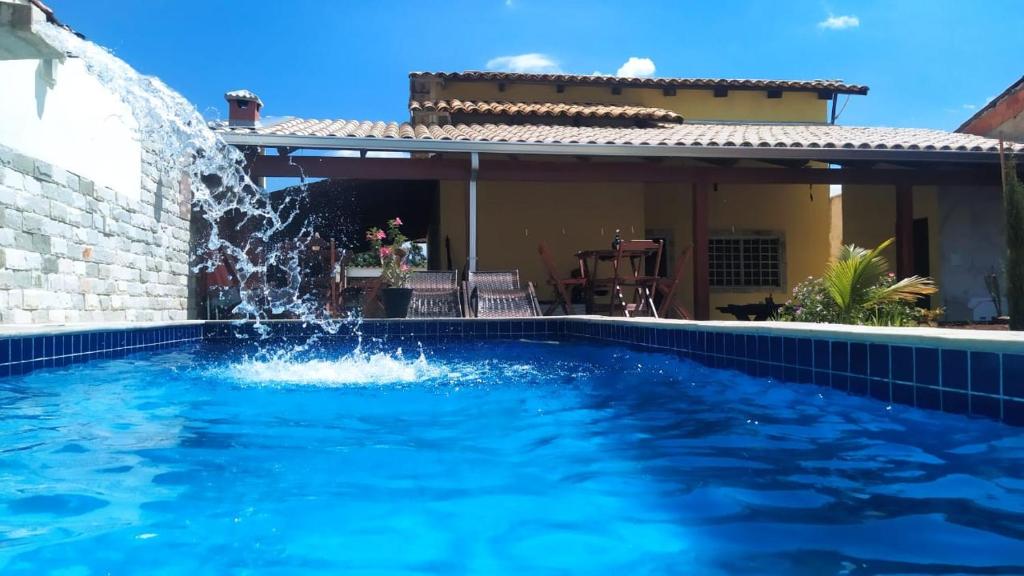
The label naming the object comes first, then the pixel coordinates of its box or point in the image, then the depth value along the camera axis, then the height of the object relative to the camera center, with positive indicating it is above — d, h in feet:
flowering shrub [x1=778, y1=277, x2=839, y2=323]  20.59 -0.38
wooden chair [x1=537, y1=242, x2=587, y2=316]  30.71 +0.39
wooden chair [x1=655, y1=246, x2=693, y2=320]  29.71 +0.09
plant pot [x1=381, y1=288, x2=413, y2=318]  28.58 -0.23
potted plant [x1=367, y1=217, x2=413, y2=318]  28.63 +0.78
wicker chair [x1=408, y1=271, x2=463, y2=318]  28.22 -0.04
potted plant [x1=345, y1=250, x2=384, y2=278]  39.41 +1.27
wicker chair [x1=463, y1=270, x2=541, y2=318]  27.89 -0.11
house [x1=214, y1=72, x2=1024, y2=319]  30.40 +5.67
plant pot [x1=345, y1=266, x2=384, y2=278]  39.45 +1.26
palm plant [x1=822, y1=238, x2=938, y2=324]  19.86 +0.11
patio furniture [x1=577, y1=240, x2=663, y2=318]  29.22 +0.43
